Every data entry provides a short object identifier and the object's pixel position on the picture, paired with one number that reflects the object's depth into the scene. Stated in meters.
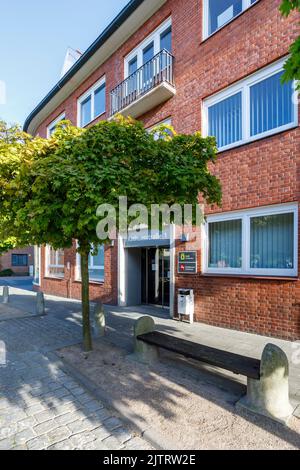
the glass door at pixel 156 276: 9.81
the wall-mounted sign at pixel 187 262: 7.81
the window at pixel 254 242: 6.22
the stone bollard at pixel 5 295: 11.70
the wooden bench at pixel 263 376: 3.17
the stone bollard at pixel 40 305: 9.08
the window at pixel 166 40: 9.22
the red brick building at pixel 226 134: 6.23
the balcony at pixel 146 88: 8.74
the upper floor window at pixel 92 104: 12.17
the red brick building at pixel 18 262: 33.85
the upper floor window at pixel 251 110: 6.36
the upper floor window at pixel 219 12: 7.34
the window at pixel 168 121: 8.93
